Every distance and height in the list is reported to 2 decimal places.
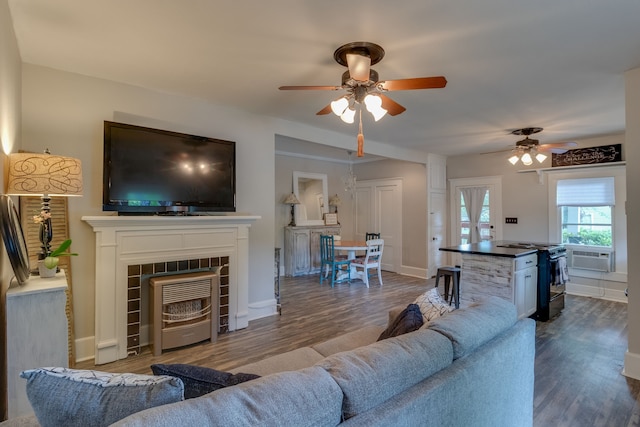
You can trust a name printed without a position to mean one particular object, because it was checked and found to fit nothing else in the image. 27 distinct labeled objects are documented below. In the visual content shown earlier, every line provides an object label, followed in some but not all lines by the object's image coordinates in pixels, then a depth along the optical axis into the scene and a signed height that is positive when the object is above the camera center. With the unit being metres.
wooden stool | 4.18 -0.82
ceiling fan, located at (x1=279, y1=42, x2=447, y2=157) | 2.22 +0.96
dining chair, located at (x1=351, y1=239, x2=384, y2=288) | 5.89 -0.82
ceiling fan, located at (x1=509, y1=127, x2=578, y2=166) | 4.53 +0.94
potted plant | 2.18 -0.29
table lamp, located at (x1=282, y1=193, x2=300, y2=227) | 6.64 +0.32
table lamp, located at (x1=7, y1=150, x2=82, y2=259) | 1.98 +0.25
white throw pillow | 1.91 -0.55
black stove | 4.11 -0.82
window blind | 5.10 +0.39
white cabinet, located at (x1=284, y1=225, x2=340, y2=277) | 6.68 -0.70
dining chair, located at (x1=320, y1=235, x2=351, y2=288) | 5.98 -0.83
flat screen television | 2.90 +0.45
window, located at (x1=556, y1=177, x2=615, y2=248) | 5.13 +0.09
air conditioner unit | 5.08 -0.71
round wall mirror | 1.83 -0.13
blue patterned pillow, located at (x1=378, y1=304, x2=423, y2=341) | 1.69 -0.57
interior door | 7.20 +0.05
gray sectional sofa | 0.85 -0.57
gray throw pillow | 0.83 -0.47
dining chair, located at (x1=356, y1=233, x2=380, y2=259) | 7.09 -0.44
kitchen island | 3.66 -0.69
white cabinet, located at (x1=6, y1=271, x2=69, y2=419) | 1.80 -0.67
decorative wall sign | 5.01 +0.97
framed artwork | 7.22 -0.06
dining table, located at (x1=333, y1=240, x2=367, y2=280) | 5.95 -0.58
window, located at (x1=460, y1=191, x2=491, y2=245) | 6.52 -0.15
